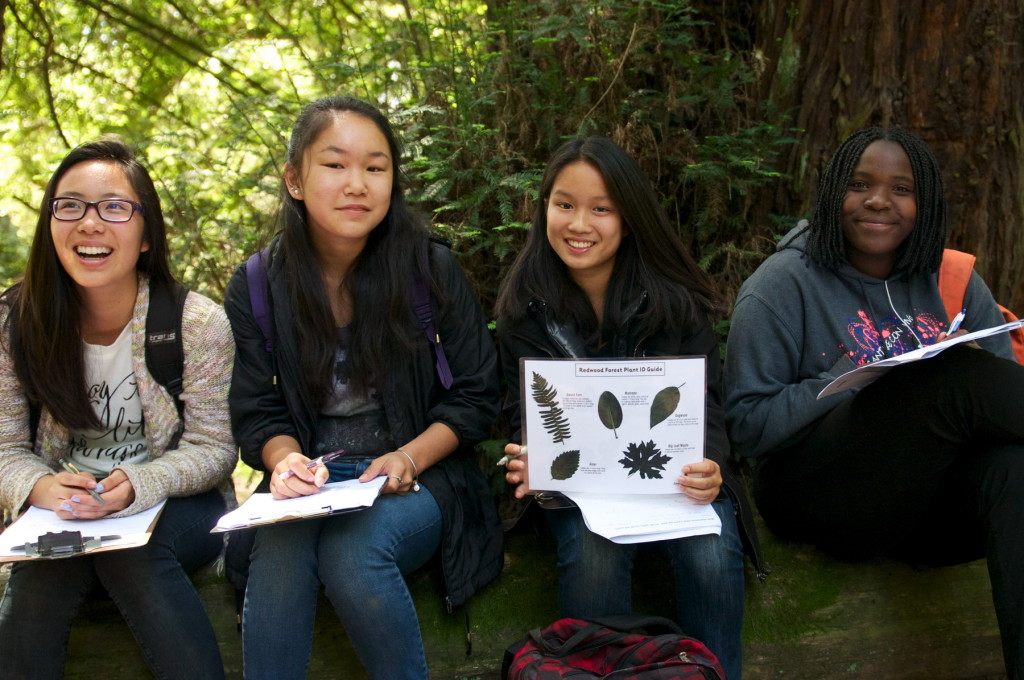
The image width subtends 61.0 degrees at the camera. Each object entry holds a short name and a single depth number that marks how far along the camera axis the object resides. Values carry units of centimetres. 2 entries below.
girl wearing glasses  246
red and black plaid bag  223
